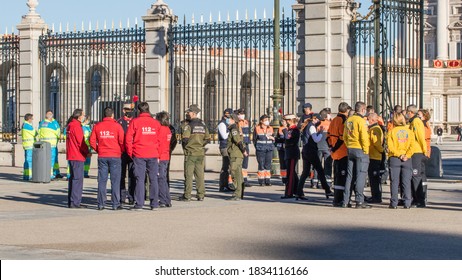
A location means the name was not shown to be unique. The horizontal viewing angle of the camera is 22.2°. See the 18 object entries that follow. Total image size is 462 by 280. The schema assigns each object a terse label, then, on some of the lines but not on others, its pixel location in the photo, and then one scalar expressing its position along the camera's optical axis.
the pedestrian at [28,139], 27.11
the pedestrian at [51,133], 26.64
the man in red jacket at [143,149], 18.52
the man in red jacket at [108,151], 18.77
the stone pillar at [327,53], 27.09
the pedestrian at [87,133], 27.34
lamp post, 27.14
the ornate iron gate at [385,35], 25.41
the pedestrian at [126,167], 19.56
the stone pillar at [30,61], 33.19
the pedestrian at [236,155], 20.64
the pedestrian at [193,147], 20.31
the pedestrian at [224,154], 22.61
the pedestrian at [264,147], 24.64
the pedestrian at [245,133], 24.09
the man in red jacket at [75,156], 19.25
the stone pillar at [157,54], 30.48
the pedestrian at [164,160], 19.19
